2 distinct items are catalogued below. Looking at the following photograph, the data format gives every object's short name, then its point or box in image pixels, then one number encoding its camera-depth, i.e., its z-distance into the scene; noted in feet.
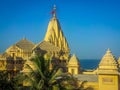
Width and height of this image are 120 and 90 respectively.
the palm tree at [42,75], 71.95
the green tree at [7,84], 76.02
